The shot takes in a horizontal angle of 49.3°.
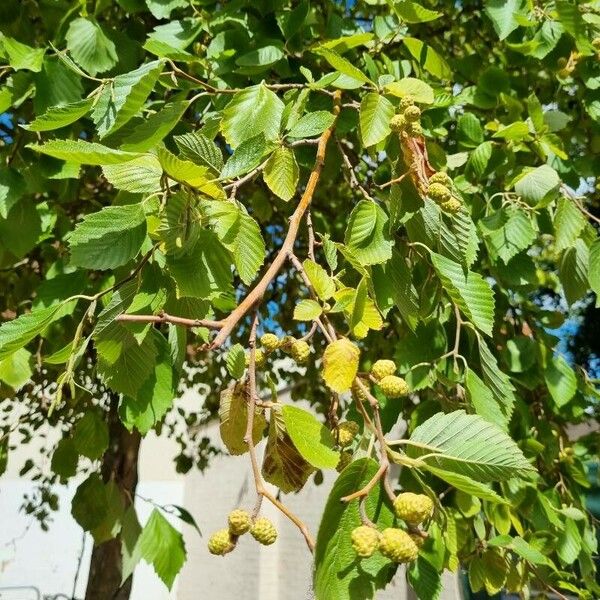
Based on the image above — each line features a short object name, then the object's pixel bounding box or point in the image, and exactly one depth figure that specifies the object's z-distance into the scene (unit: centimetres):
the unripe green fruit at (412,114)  93
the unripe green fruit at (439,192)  87
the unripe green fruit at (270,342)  70
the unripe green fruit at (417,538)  58
